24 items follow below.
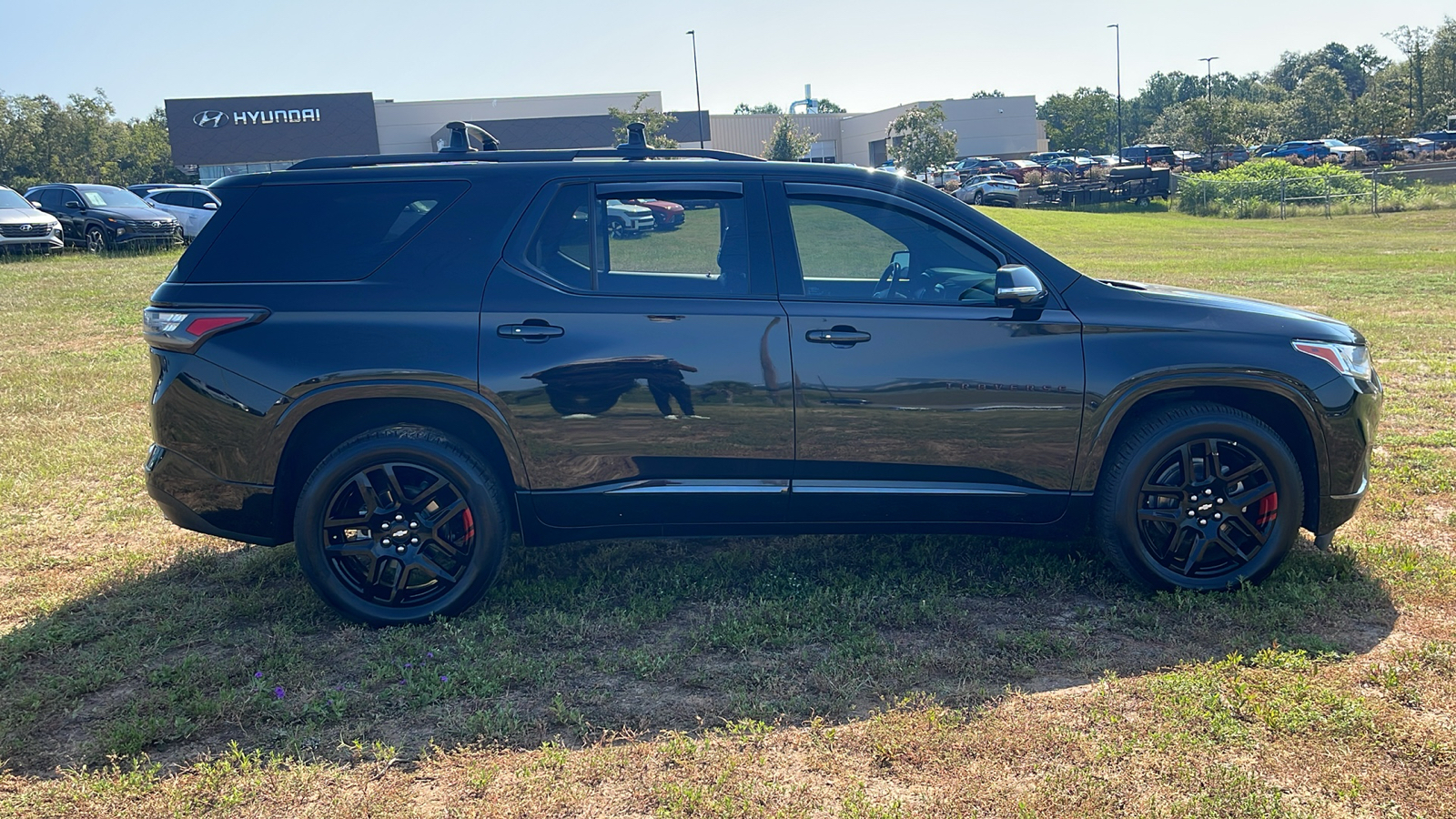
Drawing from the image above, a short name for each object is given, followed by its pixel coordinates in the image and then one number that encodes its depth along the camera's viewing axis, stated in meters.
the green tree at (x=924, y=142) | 56.56
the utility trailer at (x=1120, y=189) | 41.22
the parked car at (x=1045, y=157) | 64.64
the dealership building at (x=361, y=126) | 63.56
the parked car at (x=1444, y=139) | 53.50
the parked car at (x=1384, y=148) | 53.75
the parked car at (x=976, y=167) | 53.08
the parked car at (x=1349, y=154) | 52.68
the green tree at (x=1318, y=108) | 75.81
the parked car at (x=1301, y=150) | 55.19
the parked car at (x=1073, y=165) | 52.70
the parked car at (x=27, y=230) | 21.61
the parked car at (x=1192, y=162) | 57.08
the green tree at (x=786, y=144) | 56.72
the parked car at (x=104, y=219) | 22.84
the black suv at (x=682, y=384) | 4.22
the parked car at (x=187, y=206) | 24.20
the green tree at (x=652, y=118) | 52.09
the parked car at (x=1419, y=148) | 54.03
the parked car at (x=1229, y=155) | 58.64
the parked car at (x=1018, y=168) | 52.12
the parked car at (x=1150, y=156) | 56.16
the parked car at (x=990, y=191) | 43.16
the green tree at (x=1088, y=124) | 95.88
